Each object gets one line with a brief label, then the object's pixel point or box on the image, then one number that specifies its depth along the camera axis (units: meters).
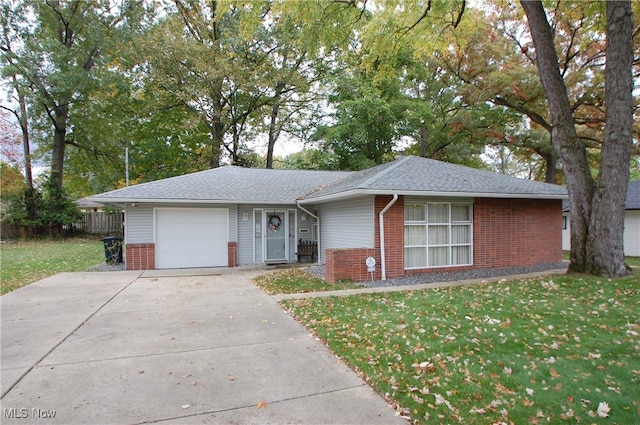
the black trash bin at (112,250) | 12.54
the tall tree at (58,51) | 19.89
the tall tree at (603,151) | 8.25
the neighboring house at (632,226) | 15.66
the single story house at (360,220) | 9.36
